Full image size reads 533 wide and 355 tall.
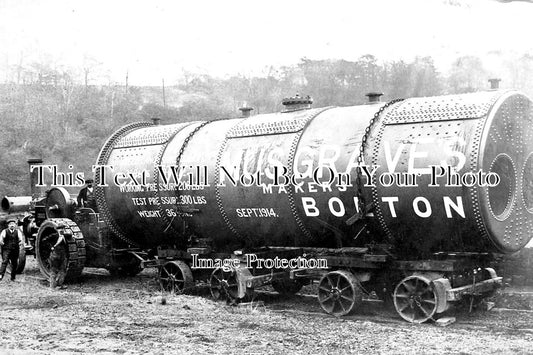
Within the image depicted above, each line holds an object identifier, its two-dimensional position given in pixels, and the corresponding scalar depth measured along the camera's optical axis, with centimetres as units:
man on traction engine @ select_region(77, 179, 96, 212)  1359
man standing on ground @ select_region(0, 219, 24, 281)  1369
